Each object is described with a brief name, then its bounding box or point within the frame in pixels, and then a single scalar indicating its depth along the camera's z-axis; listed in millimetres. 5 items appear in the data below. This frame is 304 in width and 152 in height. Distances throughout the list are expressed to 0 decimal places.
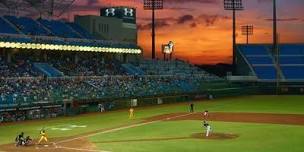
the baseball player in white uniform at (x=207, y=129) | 39094
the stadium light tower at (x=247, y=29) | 120762
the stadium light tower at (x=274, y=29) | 98731
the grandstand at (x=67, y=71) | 57562
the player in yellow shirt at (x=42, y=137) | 35322
